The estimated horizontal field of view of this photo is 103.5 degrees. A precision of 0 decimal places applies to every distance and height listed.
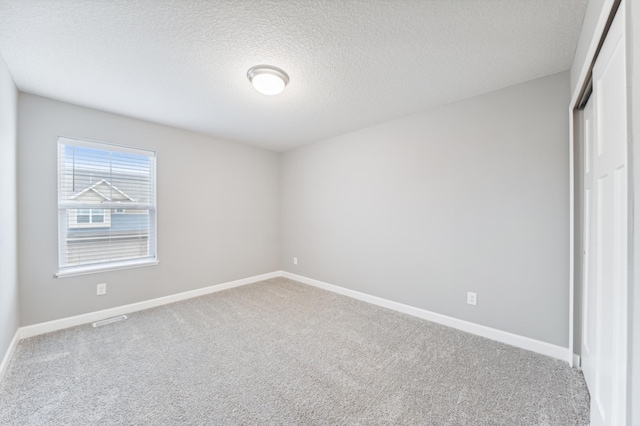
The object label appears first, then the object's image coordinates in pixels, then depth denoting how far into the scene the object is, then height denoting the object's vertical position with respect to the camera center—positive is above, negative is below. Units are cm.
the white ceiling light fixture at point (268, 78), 205 +113
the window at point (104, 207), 277 +10
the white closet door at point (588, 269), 156 -41
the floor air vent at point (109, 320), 276 -119
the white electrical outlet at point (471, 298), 256 -88
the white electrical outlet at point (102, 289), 290 -85
